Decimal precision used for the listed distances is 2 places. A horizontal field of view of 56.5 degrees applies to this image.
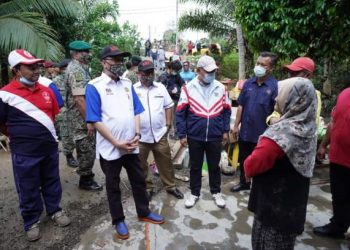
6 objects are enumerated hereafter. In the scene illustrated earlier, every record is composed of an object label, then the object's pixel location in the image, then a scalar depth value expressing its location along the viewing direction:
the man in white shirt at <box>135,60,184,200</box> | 3.93
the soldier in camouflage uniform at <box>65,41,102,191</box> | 4.04
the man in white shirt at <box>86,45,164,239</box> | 3.10
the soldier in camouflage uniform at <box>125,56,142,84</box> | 6.33
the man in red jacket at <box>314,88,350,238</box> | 2.95
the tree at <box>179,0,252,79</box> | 10.91
